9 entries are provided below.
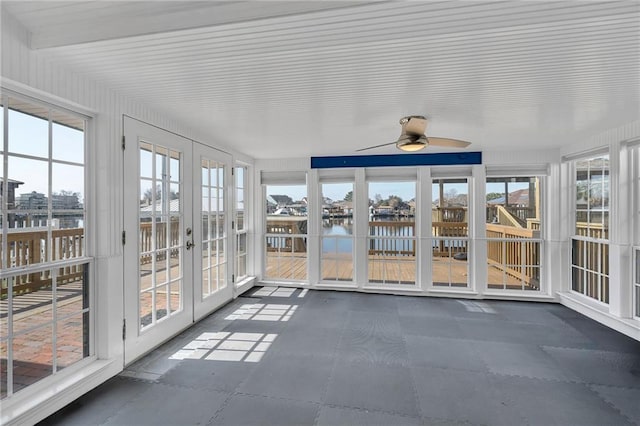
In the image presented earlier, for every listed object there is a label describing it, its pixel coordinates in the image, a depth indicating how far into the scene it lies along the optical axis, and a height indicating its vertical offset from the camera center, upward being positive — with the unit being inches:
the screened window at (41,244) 69.5 -7.7
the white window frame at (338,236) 191.9 -13.4
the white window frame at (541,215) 171.9 -1.2
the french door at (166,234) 100.3 -8.0
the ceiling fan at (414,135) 108.9 +30.0
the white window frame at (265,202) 197.8 +8.3
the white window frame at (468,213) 177.9 +0.2
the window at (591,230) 140.9 -8.7
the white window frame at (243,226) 175.6 -8.5
